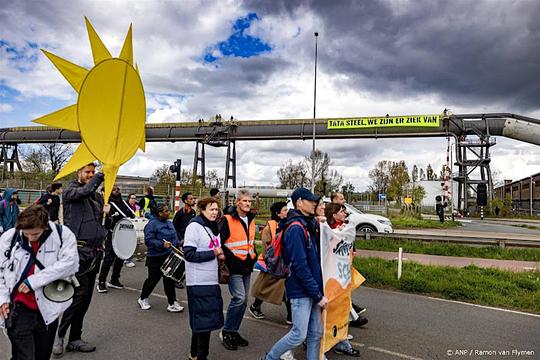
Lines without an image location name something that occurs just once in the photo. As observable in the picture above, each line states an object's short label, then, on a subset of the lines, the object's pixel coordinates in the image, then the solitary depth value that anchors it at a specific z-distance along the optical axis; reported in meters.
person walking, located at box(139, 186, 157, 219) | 8.73
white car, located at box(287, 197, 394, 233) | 14.99
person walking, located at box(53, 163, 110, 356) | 4.44
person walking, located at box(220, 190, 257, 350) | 4.86
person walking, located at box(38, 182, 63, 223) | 9.83
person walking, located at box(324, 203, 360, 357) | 5.30
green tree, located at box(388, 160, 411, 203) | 43.50
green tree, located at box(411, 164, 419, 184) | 67.49
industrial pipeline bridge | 31.97
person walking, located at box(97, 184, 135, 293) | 7.51
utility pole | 23.44
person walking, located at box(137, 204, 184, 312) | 6.30
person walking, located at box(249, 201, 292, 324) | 5.42
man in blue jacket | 3.72
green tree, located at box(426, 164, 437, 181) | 71.65
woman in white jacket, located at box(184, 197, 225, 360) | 4.11
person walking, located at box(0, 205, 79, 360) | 3.03
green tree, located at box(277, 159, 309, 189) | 50.40
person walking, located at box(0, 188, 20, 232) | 11.05
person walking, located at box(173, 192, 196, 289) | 7.93
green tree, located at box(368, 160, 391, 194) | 63.54
